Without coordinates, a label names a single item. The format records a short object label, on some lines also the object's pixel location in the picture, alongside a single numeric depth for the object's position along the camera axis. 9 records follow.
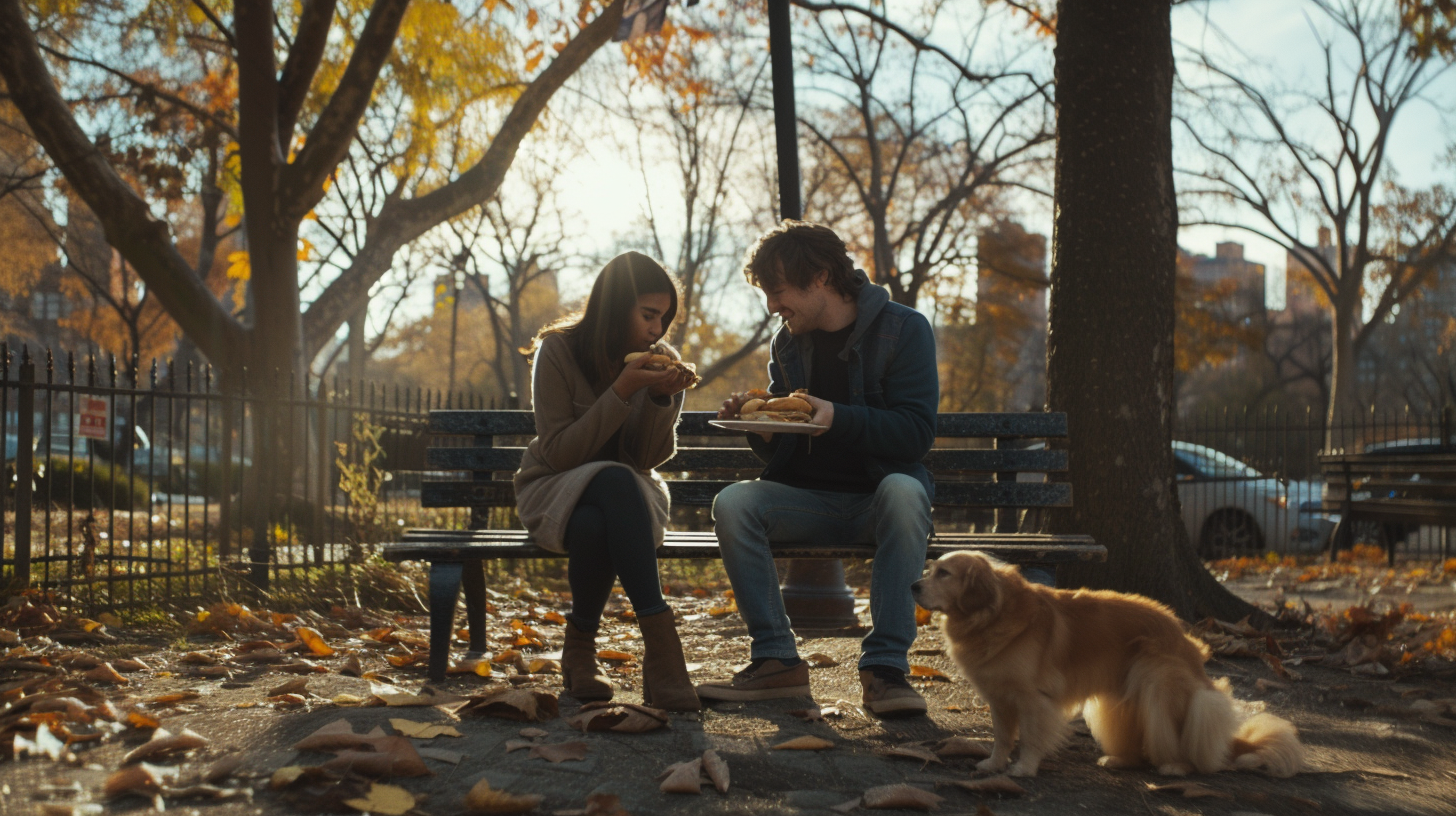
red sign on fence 7.31
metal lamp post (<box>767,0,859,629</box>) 5.48
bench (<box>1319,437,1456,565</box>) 9.78
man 3.51
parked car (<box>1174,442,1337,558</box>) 12.05
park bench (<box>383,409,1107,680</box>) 3.86
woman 3.48
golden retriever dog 2.89
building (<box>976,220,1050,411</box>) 22.60
